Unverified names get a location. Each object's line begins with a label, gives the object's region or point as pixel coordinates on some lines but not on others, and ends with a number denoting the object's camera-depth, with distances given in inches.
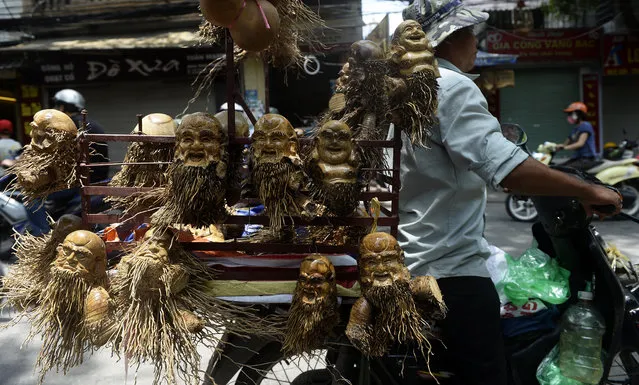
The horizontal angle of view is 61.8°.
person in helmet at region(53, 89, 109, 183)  181.6
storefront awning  357.4
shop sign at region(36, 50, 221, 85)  393.1
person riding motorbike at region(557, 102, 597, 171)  334.6
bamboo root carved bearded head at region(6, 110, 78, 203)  67.3
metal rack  63.4
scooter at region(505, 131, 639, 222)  300.7
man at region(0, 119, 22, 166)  245.9
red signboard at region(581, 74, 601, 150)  510.6
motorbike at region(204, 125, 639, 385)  72.8
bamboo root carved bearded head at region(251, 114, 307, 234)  58.7
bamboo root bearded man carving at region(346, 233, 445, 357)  57.4
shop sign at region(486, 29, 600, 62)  498.3
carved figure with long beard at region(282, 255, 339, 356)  58.6
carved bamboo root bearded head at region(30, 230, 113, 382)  59.7
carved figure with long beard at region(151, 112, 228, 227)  57.4
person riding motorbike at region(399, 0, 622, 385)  67.5
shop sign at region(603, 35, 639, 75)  494.9
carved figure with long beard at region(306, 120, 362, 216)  57.9
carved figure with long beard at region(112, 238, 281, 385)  57.7
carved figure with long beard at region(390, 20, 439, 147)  62.1
